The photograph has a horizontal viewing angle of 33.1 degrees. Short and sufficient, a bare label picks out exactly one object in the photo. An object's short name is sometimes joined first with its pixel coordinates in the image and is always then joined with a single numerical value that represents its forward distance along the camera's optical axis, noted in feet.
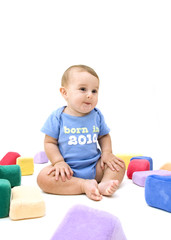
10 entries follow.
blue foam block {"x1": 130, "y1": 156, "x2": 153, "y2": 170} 5.74
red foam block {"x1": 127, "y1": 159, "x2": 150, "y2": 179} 5.40
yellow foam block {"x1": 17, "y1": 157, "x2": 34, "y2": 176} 5.73
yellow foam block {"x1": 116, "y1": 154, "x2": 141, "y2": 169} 6.34
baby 4.89
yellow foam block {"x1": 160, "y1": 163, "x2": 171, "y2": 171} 5.51
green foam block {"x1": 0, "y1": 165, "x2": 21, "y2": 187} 4.59
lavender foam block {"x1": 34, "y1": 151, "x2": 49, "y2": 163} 6.85
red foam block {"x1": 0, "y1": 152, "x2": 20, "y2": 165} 6.19
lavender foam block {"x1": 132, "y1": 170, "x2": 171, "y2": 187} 4.81
